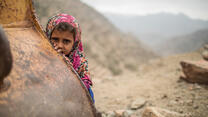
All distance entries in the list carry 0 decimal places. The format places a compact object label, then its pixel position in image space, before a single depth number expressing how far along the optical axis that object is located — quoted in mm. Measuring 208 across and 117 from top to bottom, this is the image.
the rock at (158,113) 1699
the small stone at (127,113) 2159
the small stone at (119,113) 2178
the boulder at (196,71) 2766
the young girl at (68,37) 1459
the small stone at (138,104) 2477
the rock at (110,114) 2262
